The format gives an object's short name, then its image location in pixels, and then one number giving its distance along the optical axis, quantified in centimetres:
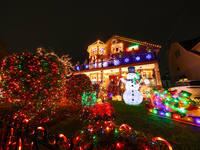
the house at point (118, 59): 1124
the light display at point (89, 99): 524
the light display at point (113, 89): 1014
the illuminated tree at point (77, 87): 625
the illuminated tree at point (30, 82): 384
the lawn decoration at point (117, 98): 921
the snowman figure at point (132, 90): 656
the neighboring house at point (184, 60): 1216
